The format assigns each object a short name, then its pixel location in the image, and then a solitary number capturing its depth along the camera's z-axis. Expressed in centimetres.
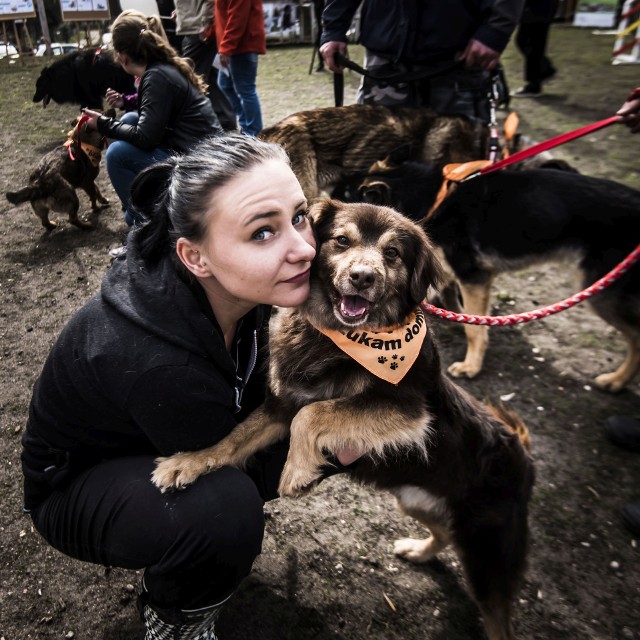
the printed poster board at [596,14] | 1095
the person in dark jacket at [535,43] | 684
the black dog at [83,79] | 680
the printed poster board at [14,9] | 1222
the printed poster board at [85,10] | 1184
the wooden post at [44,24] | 1220
